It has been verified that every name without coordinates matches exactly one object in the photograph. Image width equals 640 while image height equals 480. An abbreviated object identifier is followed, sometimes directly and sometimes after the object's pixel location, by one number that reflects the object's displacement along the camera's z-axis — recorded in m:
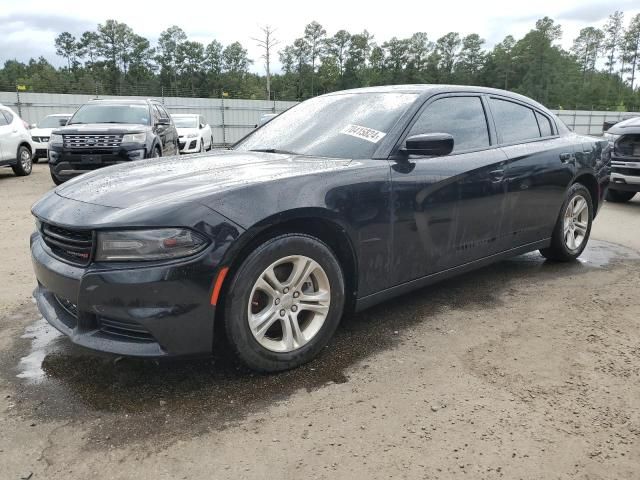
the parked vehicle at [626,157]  8.39
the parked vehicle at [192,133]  16.20
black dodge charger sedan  2.46
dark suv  9.42
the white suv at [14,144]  11.69
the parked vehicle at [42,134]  16.55
